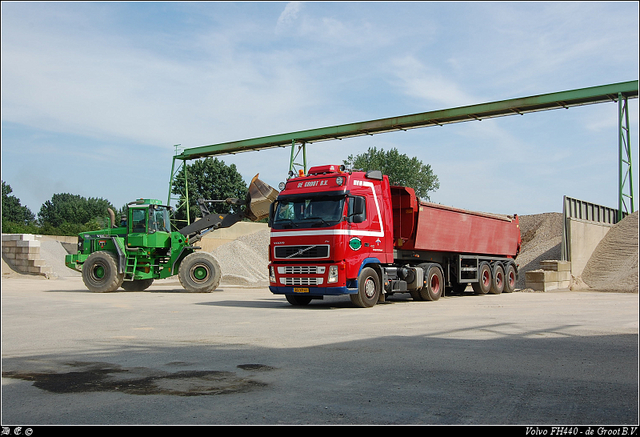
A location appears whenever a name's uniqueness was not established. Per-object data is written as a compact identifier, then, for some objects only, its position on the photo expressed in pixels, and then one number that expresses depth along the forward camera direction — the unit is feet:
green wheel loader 68.18
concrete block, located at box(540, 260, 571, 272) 76.23
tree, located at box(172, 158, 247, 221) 220.64
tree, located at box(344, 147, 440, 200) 263.49
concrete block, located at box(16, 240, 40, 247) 109.70
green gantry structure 88.02
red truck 45.98
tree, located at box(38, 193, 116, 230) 312.09
